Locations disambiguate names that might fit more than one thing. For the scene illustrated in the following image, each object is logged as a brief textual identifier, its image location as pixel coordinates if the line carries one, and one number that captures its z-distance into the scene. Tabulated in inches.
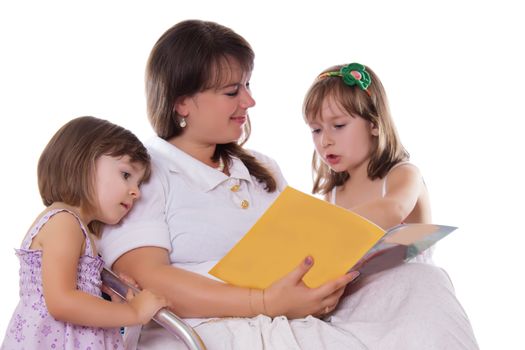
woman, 88.3
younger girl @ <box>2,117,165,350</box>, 85.7
